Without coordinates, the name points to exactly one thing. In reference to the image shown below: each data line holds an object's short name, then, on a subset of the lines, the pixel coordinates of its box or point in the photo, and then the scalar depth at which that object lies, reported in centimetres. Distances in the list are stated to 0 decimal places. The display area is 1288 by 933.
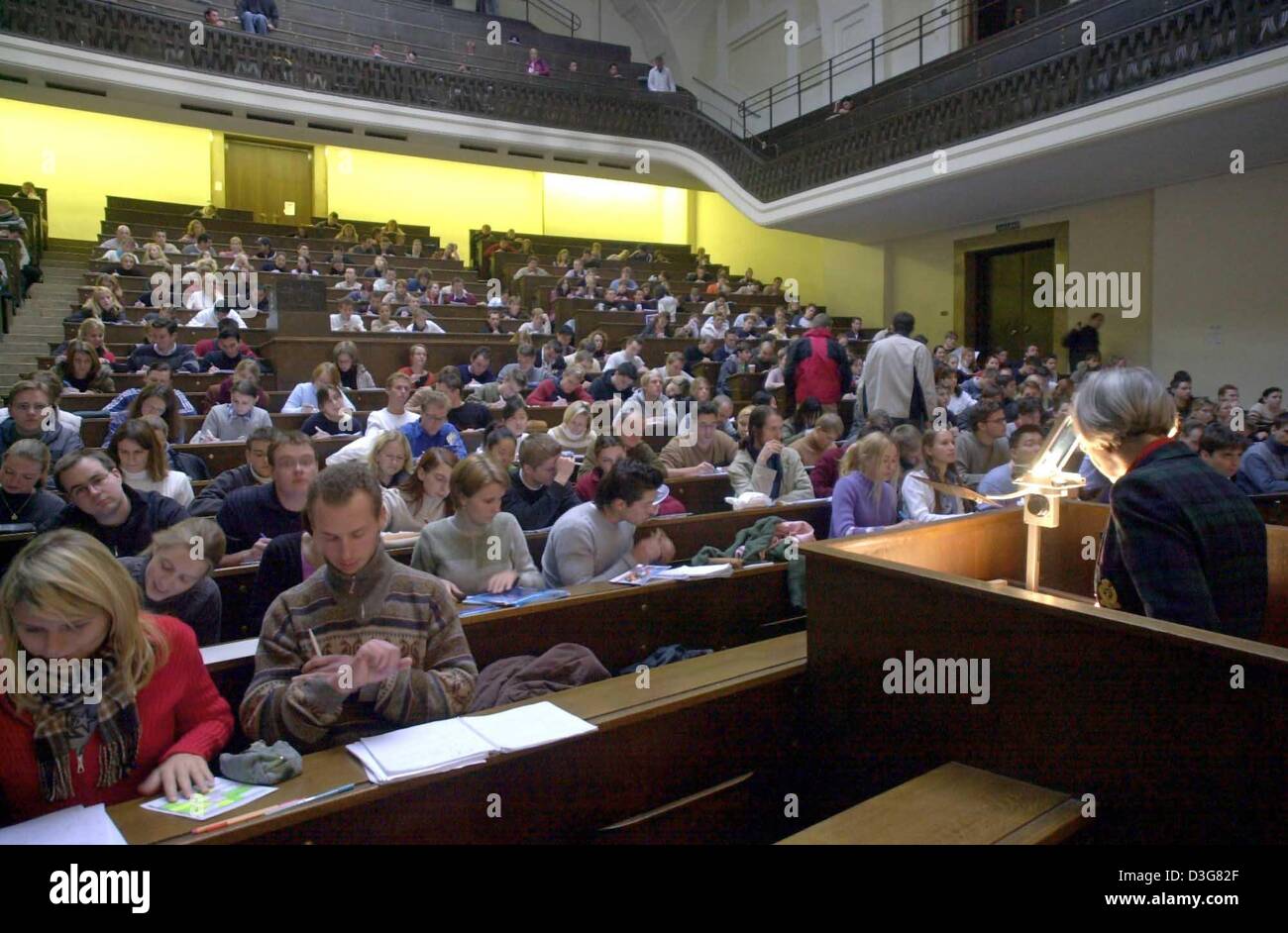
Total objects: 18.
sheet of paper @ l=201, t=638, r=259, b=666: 222
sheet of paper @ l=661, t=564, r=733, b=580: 302
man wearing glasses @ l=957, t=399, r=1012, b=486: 515
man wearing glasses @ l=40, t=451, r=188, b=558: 312
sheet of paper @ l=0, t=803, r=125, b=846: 146
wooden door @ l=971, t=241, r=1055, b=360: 1136
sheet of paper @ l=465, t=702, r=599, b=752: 184
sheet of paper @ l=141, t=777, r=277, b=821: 157
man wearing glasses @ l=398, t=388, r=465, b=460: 527
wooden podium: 145
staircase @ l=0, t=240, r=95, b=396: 819
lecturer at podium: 162
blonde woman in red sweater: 155
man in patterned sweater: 183
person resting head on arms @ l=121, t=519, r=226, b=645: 235
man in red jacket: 705
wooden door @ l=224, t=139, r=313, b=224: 1547
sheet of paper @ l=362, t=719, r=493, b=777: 171
